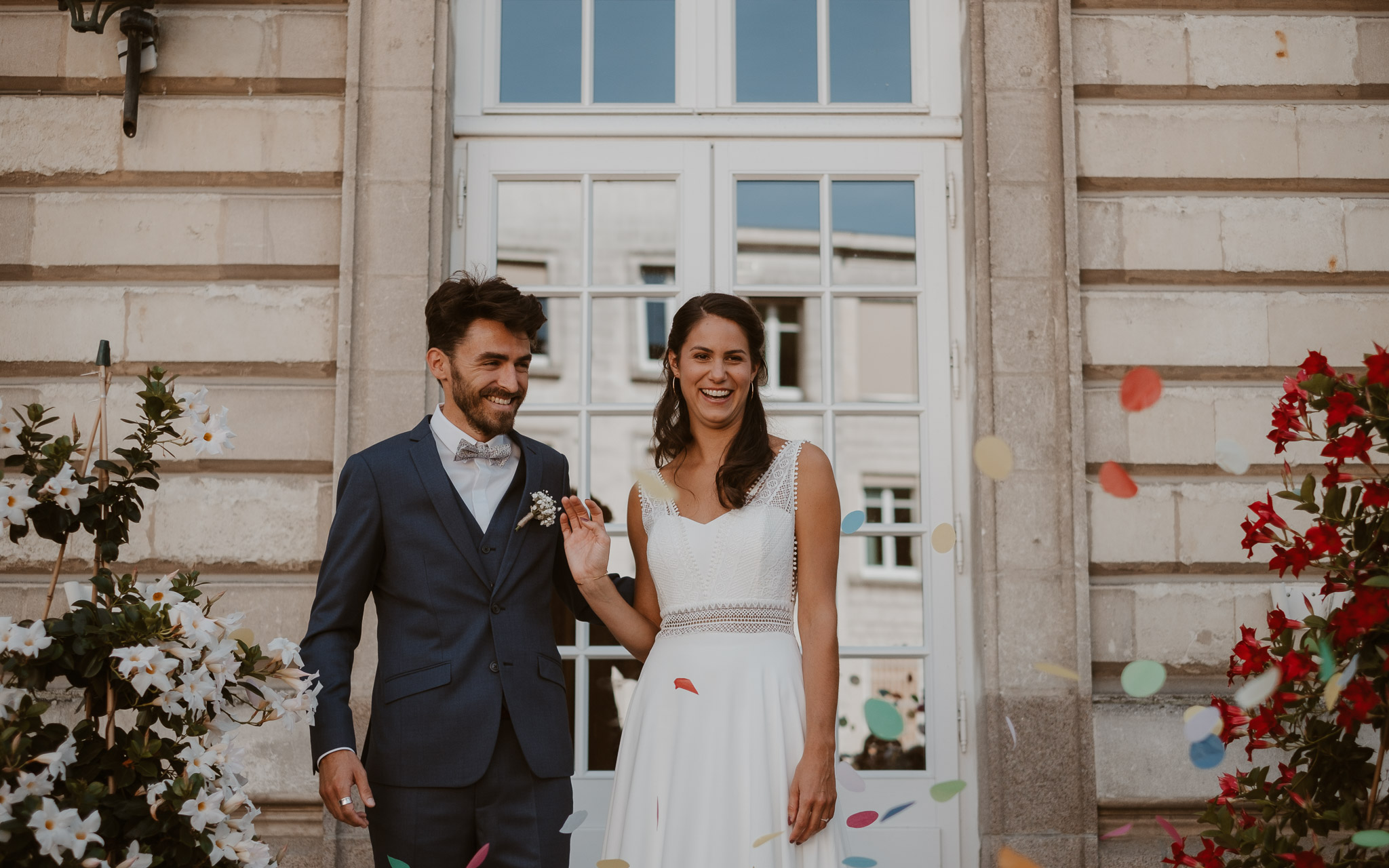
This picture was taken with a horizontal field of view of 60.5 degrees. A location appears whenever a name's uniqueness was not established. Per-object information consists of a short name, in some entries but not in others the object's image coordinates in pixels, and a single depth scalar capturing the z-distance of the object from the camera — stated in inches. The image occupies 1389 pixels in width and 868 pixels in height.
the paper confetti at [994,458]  143.3
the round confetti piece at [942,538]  152.9
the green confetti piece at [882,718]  116.5
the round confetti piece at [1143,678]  118.0
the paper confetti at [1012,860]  145.7
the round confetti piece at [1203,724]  98.9
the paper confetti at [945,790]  111.1
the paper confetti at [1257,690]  88.4
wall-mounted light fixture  159.9
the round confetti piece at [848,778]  119.0
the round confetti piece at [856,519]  127.2
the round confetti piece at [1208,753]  95.7
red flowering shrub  95.4
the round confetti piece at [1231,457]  101.3
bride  102.0
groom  99.8
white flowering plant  80.5
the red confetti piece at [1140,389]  146.7
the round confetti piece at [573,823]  103.3
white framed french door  163.5
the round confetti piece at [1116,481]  146.5
